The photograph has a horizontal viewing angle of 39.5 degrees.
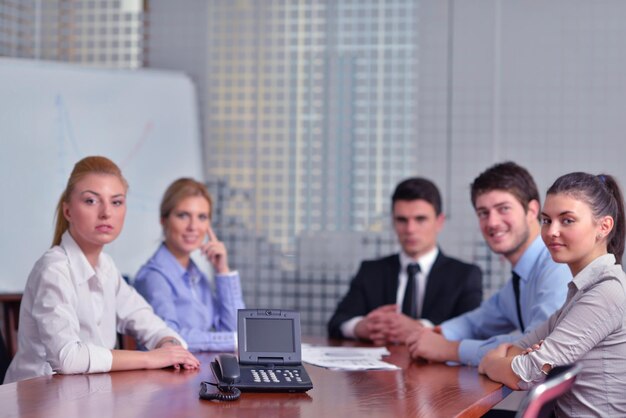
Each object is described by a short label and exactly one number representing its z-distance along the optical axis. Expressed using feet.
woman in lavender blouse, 11.18
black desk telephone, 7.54
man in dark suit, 13.89
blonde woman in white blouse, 8.57
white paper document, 9.63
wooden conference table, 6.72
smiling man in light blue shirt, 10.32
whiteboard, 15.11
